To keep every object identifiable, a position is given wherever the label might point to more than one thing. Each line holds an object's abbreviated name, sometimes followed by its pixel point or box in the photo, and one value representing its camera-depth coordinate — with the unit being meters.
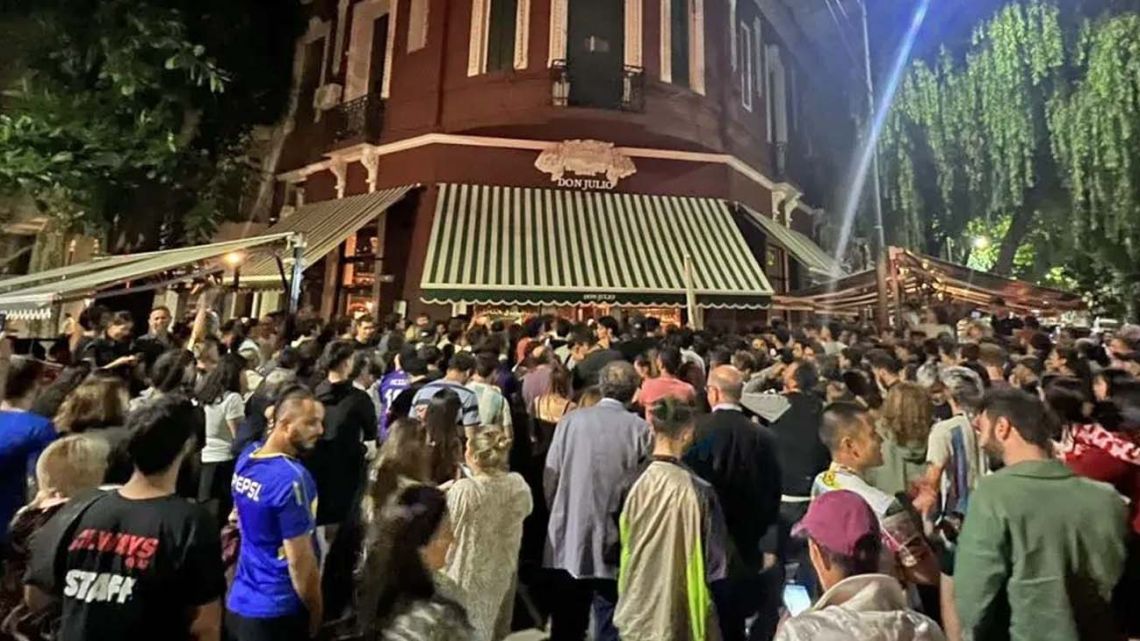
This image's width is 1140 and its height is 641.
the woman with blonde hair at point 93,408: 3.55
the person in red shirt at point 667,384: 4.54
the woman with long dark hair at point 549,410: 5.36
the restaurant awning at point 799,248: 12.96
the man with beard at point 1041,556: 2.48
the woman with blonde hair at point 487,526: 3.38
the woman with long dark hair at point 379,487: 3.12
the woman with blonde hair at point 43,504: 2.80
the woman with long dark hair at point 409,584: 1.90
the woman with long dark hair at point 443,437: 3.60
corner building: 11.42
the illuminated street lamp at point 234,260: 9.39
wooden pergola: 11.48
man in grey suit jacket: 3.96
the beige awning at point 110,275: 6.23
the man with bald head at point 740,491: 3.93
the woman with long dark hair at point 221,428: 4.55
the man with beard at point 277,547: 2.88
